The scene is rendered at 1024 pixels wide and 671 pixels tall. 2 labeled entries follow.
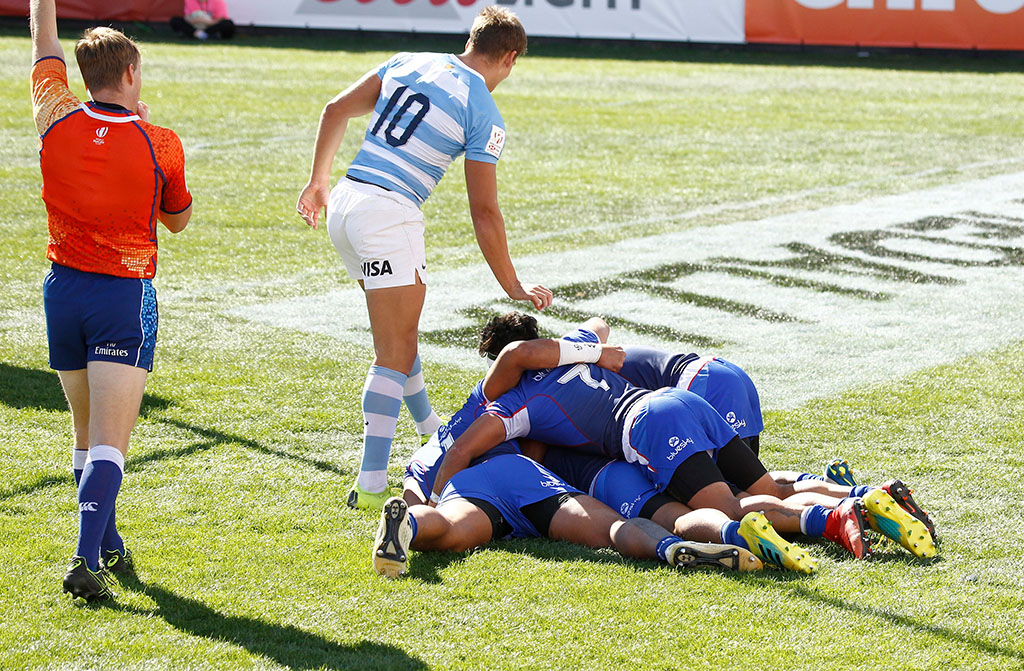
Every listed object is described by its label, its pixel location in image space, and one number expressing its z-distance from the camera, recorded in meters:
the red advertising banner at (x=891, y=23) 46.53
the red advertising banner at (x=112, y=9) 52.81
